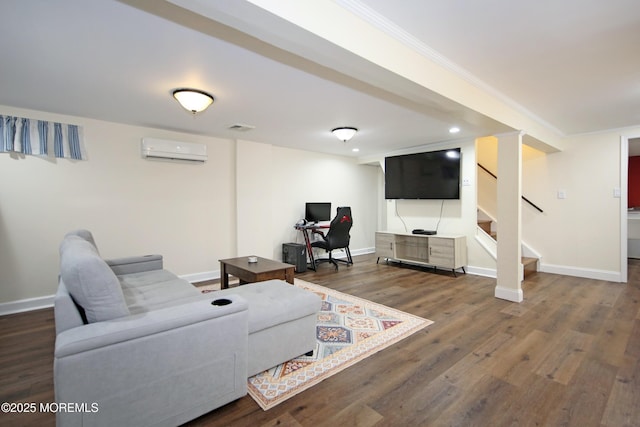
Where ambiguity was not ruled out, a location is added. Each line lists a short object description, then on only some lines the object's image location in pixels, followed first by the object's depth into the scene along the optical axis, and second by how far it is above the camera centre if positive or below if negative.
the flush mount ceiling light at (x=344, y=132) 4.08 +1.09
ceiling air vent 4.00 +1.17
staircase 4.75 -0.82
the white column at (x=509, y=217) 3.49 -0.09
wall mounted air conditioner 3.98 +0.88
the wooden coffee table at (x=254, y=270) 3.10 -0.63
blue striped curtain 3.21 +0.86
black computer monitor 5.79 +0.00
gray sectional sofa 1.29 -0.69
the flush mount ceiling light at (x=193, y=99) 2.75 +1.06
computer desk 5.38 -0.33
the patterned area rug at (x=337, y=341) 1.90 -1.10
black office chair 5.16 -0.41
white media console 4.70 -0.67
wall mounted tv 5.02 +0.63
